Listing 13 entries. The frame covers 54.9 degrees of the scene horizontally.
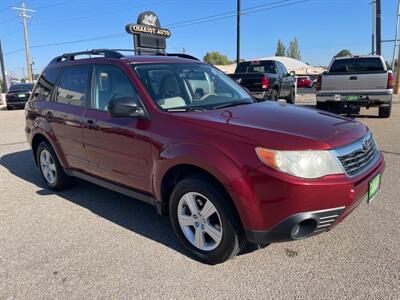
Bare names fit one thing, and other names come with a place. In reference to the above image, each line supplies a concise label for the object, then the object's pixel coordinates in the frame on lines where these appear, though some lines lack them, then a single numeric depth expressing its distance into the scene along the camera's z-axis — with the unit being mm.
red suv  2795
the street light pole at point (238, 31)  24531
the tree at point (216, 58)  127562
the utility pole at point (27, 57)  43219
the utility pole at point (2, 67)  35688
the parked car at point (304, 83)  42062
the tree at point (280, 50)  121412
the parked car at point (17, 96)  21703
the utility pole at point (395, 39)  23516
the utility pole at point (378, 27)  19984
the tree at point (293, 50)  122125
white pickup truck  10656
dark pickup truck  12406
